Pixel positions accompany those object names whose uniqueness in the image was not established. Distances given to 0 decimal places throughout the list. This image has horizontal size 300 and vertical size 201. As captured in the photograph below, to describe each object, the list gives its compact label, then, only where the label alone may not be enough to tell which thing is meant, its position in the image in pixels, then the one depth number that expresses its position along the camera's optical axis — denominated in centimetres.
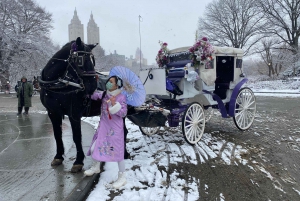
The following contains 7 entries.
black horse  335
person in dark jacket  959
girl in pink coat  321
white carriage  486
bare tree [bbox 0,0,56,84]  2295
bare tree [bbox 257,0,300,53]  2792
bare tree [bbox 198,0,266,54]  3067
